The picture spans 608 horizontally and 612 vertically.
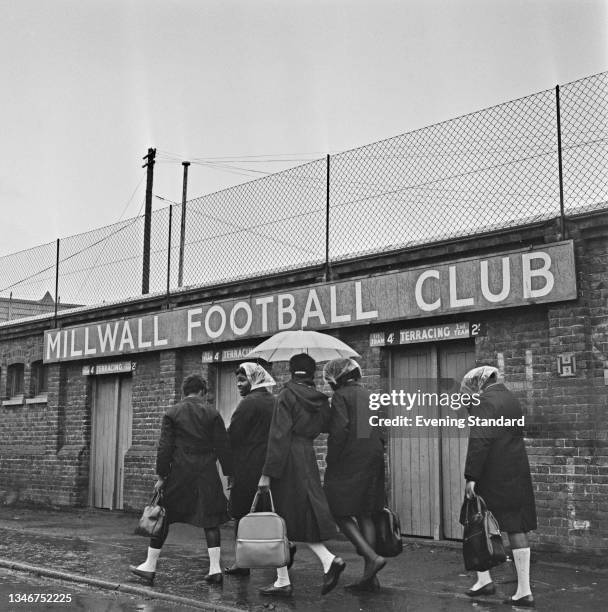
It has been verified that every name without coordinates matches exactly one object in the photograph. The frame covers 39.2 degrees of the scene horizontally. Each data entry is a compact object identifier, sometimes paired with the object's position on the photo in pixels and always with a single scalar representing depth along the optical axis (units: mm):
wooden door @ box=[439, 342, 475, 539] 10258
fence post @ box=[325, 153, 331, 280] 11797
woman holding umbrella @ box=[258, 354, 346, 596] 7156
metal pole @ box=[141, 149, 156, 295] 15406
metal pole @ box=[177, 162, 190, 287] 14648
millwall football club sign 9289
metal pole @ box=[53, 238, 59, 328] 17562
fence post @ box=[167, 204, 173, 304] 14352
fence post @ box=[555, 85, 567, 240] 9307
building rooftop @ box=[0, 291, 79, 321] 17969
